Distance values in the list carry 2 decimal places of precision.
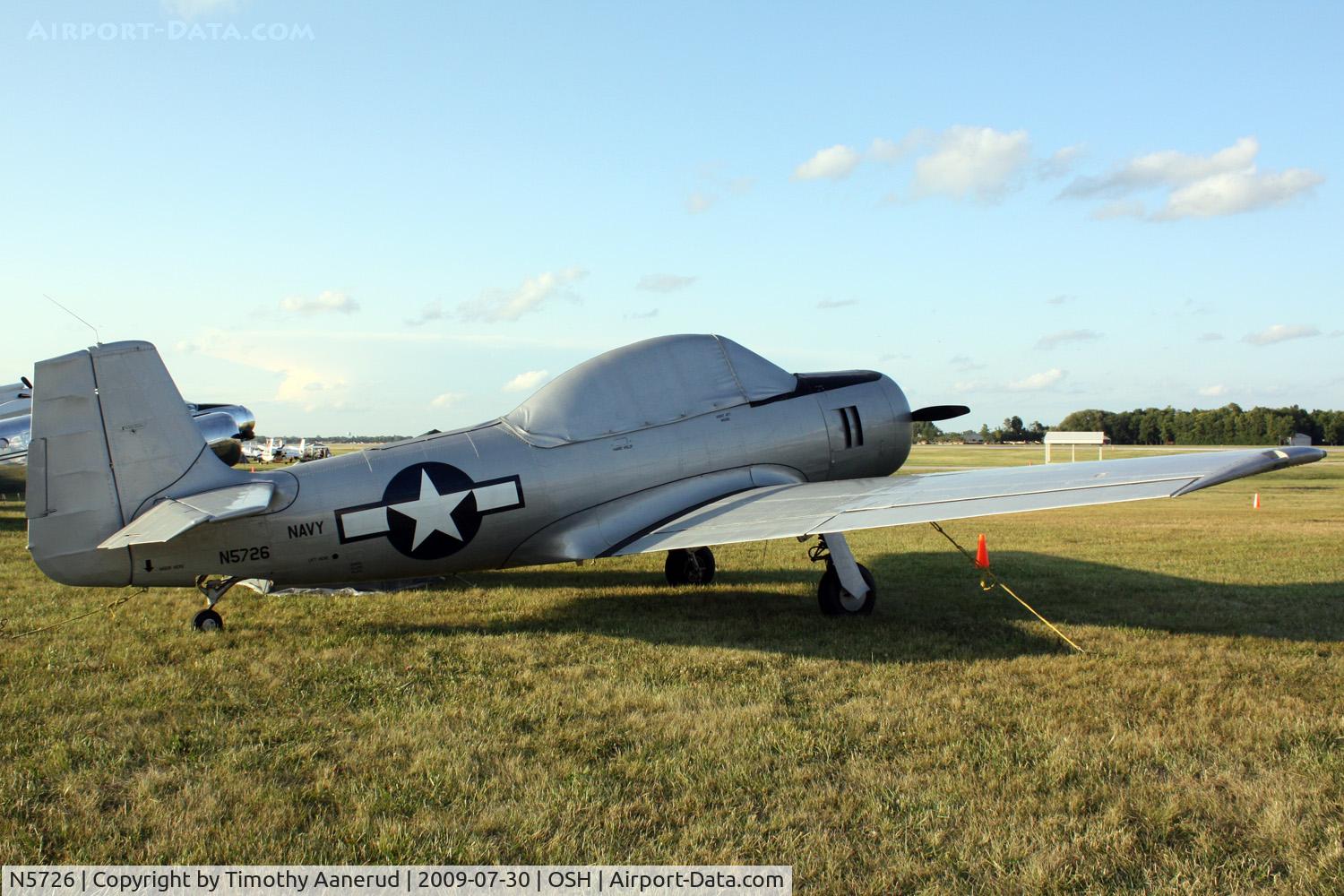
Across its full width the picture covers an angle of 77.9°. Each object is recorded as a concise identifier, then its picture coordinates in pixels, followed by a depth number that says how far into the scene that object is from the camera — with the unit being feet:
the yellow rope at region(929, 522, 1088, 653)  33.05
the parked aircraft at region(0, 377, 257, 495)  63.93
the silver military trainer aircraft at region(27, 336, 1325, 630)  22.71
